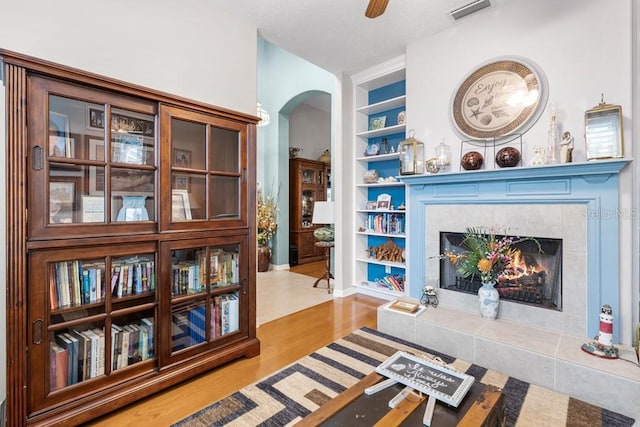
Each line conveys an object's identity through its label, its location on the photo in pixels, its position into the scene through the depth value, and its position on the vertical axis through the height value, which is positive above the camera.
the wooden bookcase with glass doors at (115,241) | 1.55 -0.18
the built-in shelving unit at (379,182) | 3.97 +0.43
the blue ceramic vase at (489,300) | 2.66 -0.80
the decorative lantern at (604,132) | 2.18 +0.60
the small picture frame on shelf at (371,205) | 4.26 +0.10
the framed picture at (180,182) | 2.15 +0.23
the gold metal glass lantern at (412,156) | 3.31 +0.63
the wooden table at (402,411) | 1.17 -0.83
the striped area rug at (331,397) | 1.75 -1.22
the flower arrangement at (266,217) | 5.79 -0.09
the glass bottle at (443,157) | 3.13 +0.59
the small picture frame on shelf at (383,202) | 4.11 +0.14
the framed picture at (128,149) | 1.91 +0.42
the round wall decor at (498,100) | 2.64 +1.06
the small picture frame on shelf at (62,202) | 1.66 +0.07
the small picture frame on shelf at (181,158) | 2.14 +0.40
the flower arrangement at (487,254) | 2.63 -0.39
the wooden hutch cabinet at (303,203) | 6.39 +0.20
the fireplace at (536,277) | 2.54 -0.59
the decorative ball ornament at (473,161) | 2.86 +0.50
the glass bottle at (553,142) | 2.45 +0.57
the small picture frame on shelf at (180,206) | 2.13 +0.05
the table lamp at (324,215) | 4.26 -0.04
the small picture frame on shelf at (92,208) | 1.79 +0.03
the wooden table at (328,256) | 4.45 -0.67
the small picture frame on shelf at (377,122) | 4.20 +1.29
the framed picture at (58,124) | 1.66 +0.51
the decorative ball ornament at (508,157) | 2.64 +0.49
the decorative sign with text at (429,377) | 1.30 -0.79
